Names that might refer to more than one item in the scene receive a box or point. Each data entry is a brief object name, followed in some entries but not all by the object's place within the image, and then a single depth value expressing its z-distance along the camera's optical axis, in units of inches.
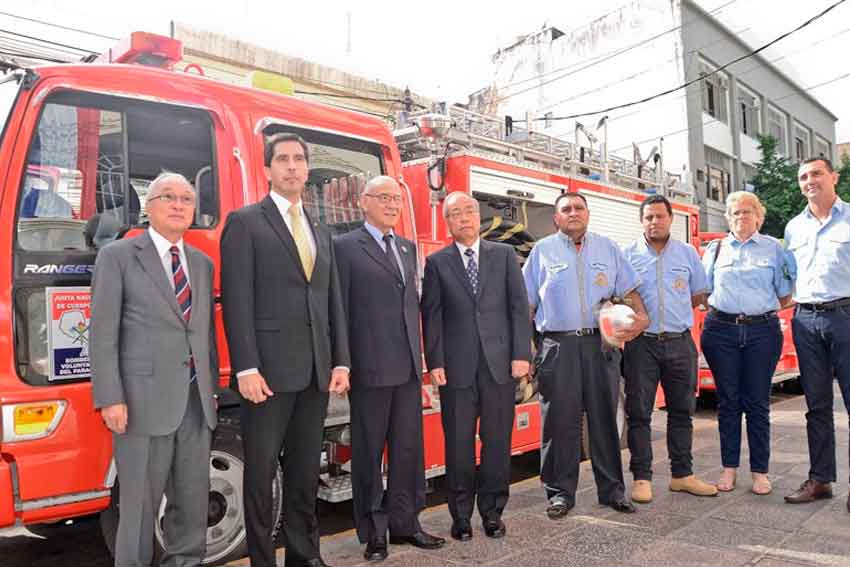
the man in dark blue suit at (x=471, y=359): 154.8
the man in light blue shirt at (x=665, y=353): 186.2
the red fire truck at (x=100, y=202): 114.8
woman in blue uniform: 186.5
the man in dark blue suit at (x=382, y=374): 141.8
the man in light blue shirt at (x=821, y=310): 174.1
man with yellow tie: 121.6
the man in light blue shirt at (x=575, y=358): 172.7
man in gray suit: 110.7
